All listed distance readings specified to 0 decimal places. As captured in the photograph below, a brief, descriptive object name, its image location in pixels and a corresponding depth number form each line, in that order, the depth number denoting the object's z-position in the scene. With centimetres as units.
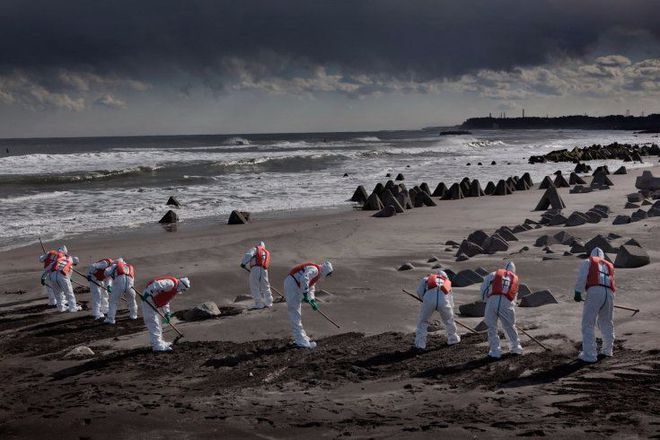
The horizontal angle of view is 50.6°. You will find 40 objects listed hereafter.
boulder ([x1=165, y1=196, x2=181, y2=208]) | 3300
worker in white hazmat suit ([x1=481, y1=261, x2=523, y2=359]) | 1087
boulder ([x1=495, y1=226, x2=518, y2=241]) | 2059
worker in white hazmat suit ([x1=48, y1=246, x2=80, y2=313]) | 1497
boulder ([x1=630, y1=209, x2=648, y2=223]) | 2286
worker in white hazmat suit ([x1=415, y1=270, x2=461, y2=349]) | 1152
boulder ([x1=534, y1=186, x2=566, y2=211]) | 2822
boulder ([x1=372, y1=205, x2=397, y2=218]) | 2814
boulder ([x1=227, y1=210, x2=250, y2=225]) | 2667
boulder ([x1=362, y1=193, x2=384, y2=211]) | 3048
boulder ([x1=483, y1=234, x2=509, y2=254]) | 1897
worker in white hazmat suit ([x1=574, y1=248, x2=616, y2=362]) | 1055
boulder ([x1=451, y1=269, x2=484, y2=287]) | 1530
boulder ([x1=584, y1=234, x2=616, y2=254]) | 1730
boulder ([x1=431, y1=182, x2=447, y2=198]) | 3578
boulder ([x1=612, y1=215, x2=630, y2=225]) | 2256
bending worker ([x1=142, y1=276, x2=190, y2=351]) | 1210
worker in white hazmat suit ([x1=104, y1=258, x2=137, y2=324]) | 1403
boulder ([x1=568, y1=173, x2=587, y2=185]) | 4006
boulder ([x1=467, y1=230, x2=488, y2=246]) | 1982
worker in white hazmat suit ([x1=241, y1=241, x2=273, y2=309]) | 1467
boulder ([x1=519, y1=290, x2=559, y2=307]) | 1340
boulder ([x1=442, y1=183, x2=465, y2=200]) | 3478
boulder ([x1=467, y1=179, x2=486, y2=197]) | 3575
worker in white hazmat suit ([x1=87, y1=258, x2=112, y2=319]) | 1451
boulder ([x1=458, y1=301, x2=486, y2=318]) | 1320
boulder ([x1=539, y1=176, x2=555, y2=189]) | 3802
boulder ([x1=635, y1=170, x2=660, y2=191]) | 3378
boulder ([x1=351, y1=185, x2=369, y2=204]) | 3438
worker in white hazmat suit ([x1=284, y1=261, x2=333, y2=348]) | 1201
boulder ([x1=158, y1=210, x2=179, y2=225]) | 2754
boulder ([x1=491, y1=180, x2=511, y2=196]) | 3634
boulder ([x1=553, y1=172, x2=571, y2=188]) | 3866
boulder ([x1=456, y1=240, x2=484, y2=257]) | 1866
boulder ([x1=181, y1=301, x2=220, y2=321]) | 1402
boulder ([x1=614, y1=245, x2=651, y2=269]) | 1573
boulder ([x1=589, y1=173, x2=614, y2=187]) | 3712
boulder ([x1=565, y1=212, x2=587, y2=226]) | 2292
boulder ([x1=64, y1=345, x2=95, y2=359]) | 1186
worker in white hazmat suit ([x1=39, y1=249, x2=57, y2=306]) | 1511
